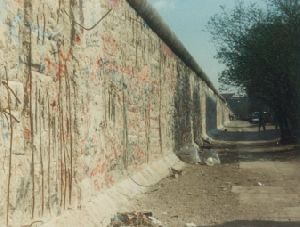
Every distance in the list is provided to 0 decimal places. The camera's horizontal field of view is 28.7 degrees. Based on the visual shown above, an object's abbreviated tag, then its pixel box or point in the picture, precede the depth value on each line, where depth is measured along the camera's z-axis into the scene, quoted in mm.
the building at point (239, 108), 88631
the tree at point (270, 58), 18750
